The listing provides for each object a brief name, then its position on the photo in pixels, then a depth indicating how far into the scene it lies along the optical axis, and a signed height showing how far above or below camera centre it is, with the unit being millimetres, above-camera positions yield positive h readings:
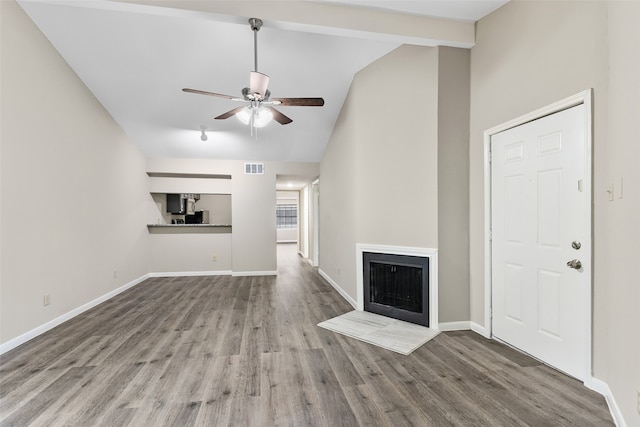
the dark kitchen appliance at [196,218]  6328 -154
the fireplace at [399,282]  3043 -846
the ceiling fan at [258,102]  2455 +1047
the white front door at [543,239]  2047 -248
